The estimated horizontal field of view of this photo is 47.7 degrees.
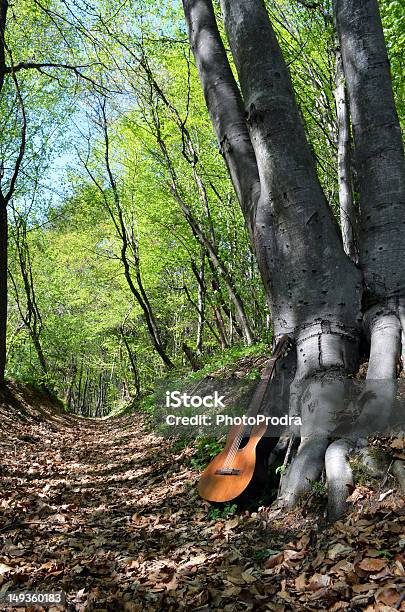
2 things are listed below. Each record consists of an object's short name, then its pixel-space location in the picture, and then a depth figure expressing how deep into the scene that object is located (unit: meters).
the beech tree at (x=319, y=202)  3.73
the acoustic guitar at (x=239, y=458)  3.47
